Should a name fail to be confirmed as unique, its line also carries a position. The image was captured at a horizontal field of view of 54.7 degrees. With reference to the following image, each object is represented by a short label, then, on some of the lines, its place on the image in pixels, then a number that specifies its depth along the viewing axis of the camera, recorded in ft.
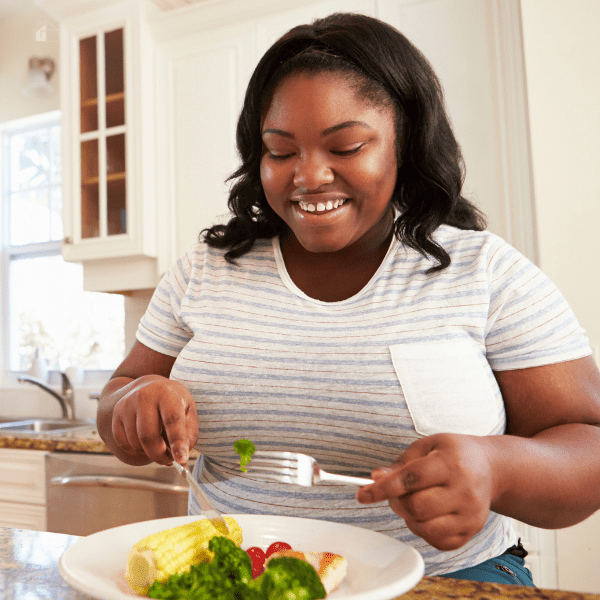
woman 2.58
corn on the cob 1.76
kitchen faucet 8.68
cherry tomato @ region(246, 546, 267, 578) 1.98
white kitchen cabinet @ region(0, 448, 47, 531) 6.81
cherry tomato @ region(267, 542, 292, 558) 2.07
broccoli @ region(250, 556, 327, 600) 1.60
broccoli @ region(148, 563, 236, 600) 1.63
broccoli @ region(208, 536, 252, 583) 1.72
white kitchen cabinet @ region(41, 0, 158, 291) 7.95
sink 8.70
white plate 1.57
